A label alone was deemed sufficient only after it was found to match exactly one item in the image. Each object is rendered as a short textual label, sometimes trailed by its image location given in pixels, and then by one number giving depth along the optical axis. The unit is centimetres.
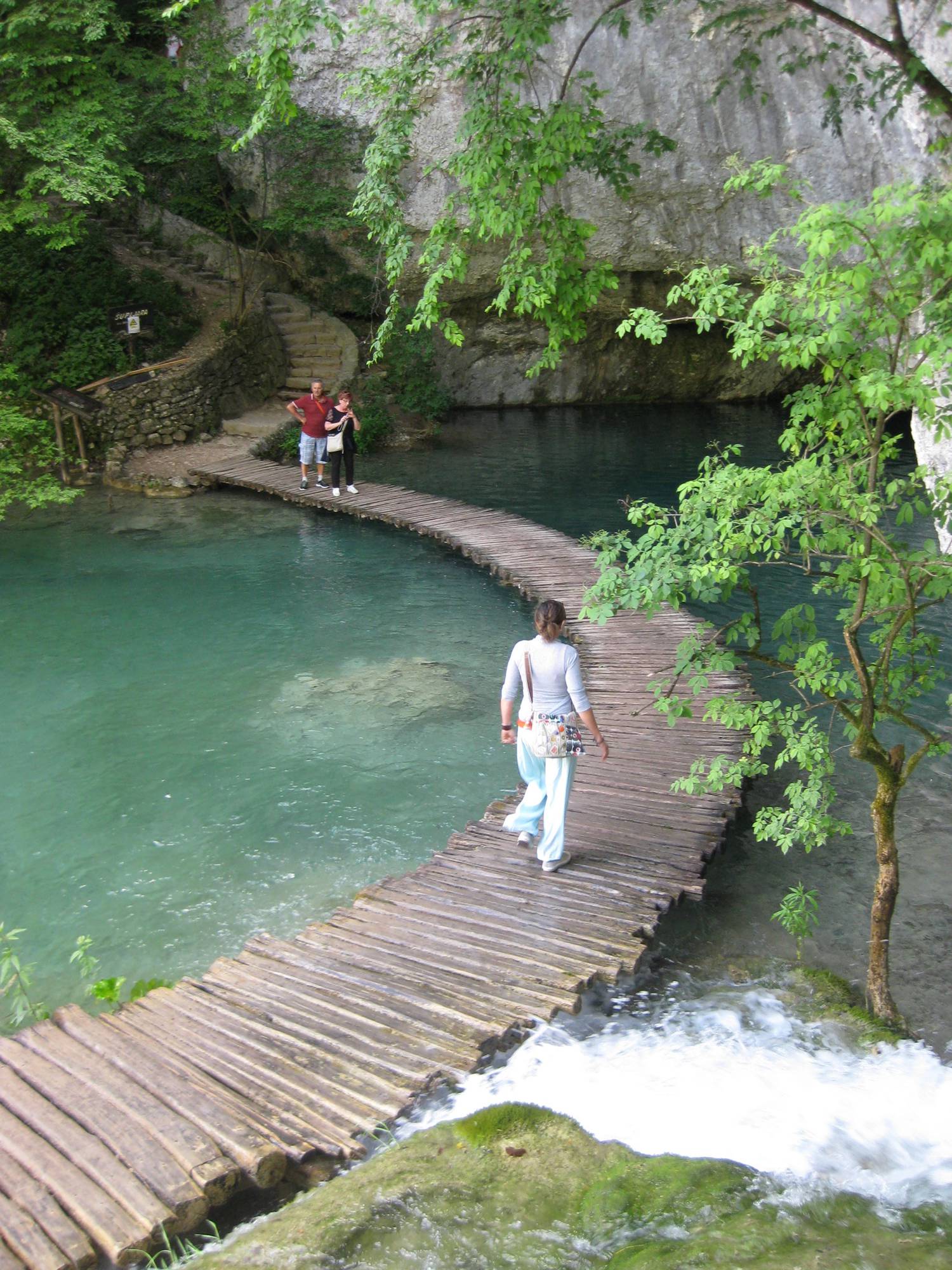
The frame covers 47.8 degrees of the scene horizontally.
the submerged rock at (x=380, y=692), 1038
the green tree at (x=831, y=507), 468
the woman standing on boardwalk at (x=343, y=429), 1644
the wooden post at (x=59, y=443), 1764
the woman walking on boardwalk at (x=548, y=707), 664
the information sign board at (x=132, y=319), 1884
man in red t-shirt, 1688
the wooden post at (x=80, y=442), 1833
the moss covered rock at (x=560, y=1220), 440
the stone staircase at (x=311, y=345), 2155
